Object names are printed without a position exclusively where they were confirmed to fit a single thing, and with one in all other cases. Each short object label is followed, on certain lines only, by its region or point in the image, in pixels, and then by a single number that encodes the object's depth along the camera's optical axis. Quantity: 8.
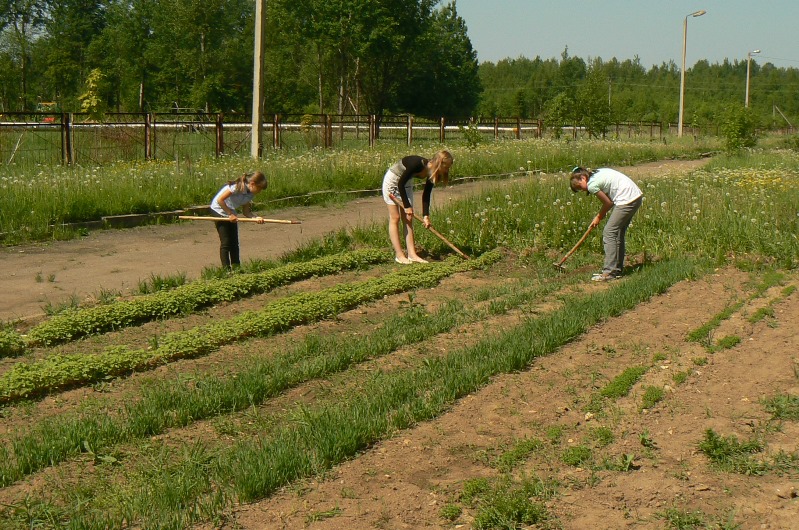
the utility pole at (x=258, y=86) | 20.78
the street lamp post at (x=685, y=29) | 44.26
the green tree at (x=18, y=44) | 50.91
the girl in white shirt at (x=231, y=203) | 10.23
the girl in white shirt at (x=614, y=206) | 10.12
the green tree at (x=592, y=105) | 40.12
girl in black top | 10.66
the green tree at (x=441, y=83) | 68.06
